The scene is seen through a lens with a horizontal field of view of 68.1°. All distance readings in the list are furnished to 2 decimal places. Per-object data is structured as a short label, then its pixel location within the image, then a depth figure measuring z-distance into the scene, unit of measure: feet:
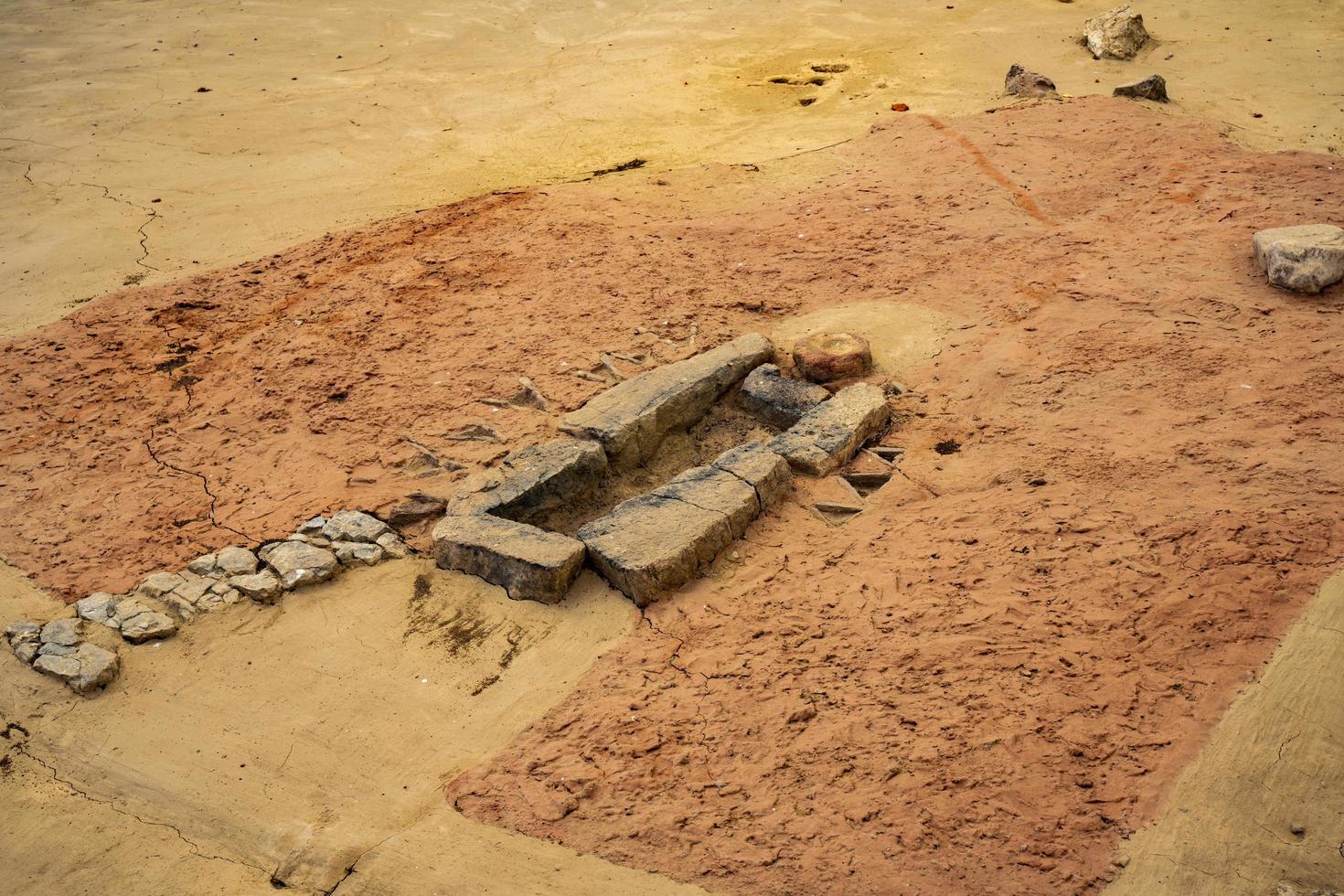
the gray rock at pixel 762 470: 16.20
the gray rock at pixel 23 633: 15.05
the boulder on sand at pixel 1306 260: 17.85
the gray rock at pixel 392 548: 16.49
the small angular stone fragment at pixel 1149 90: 27.66
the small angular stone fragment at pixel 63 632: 14.97
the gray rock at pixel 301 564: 15.89
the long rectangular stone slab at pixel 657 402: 17.88
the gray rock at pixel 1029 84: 29.14
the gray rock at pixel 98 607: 15.49
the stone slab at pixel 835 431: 16.87
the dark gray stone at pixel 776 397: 18.54
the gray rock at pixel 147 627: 15.14
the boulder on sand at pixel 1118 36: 31.65
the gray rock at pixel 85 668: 14.29
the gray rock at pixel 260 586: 15.67
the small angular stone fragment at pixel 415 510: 17.06
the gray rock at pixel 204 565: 16.30
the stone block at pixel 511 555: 14.94
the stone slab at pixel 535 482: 16.60
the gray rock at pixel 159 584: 15.92
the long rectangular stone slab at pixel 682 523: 14.79
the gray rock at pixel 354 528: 16.72
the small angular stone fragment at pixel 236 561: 16.28
